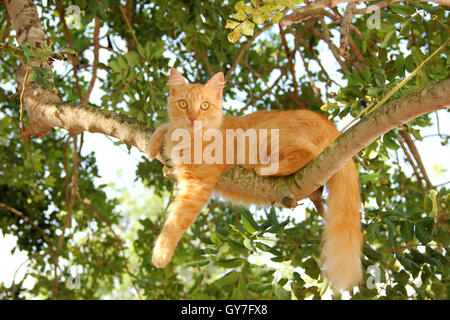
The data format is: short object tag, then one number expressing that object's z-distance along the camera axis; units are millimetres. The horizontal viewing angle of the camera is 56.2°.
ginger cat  2488
